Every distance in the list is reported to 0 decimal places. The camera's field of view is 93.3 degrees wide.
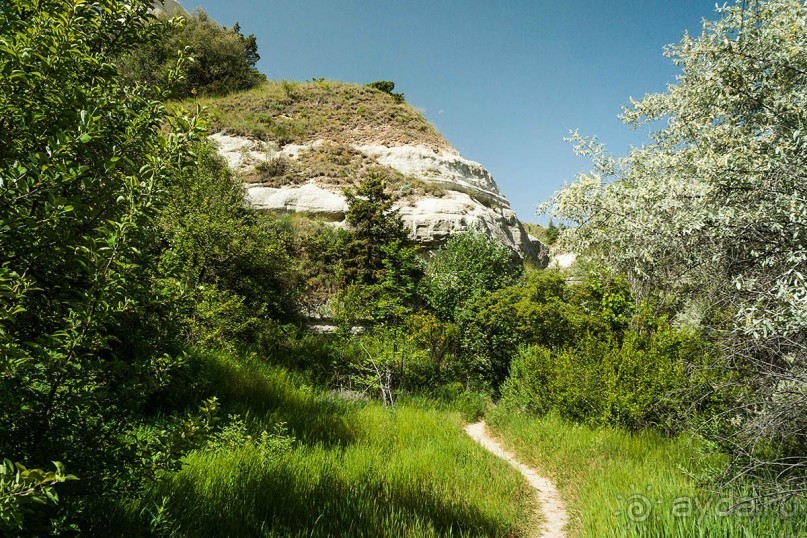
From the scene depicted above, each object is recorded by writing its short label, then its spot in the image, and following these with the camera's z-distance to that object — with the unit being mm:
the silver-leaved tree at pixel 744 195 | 4348
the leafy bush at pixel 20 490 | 1299
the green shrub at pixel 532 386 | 9367
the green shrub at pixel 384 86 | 32156
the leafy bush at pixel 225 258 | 9438
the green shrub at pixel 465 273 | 15445
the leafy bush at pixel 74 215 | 1911
